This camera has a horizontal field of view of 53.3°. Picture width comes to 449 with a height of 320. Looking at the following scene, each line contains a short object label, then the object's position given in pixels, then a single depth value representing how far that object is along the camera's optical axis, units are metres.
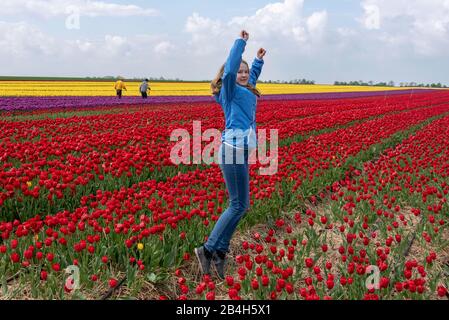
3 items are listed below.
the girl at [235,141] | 3.98
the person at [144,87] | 29.44
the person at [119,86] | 28.75
